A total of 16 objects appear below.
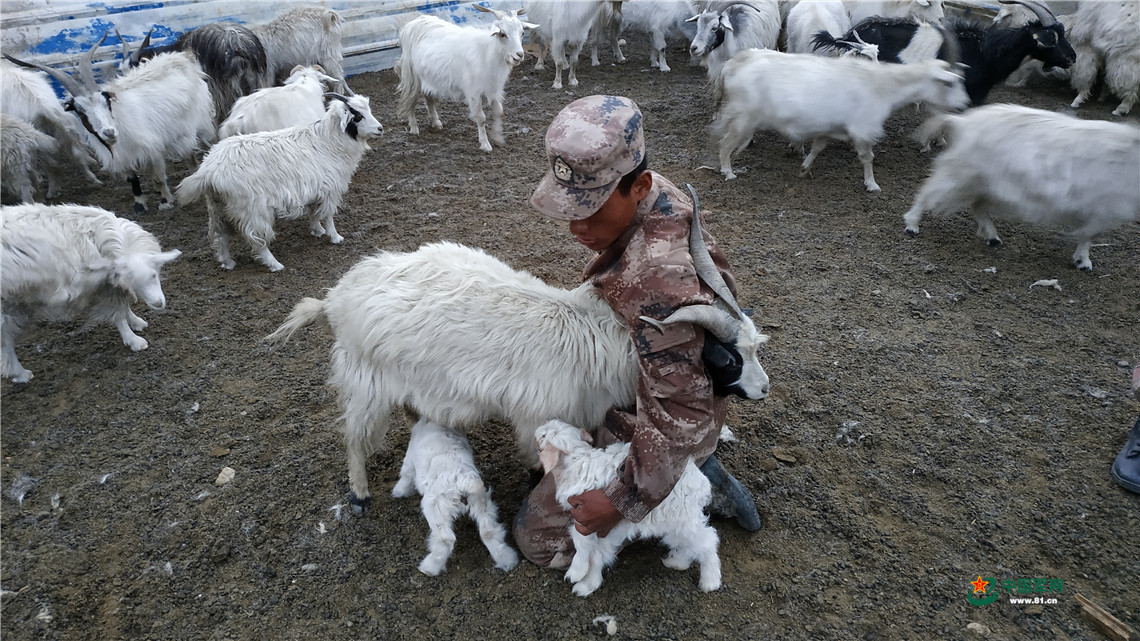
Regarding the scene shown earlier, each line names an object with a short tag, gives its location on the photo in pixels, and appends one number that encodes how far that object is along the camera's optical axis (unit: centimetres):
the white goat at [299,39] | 852
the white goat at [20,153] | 583
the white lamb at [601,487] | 247
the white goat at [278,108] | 618
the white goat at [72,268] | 405
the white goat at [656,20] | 975
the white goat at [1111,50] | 729
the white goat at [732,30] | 802
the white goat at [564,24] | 915
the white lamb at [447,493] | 274
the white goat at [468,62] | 738
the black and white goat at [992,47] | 694
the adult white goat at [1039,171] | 455
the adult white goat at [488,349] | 265
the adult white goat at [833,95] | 607
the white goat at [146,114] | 602
